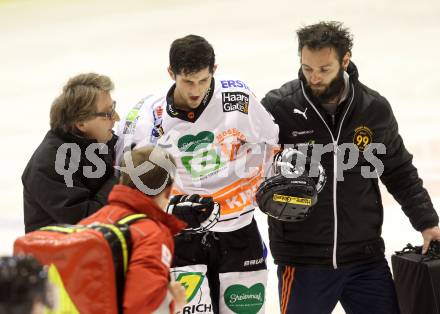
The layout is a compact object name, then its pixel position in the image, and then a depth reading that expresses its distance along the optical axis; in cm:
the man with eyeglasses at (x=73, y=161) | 672
